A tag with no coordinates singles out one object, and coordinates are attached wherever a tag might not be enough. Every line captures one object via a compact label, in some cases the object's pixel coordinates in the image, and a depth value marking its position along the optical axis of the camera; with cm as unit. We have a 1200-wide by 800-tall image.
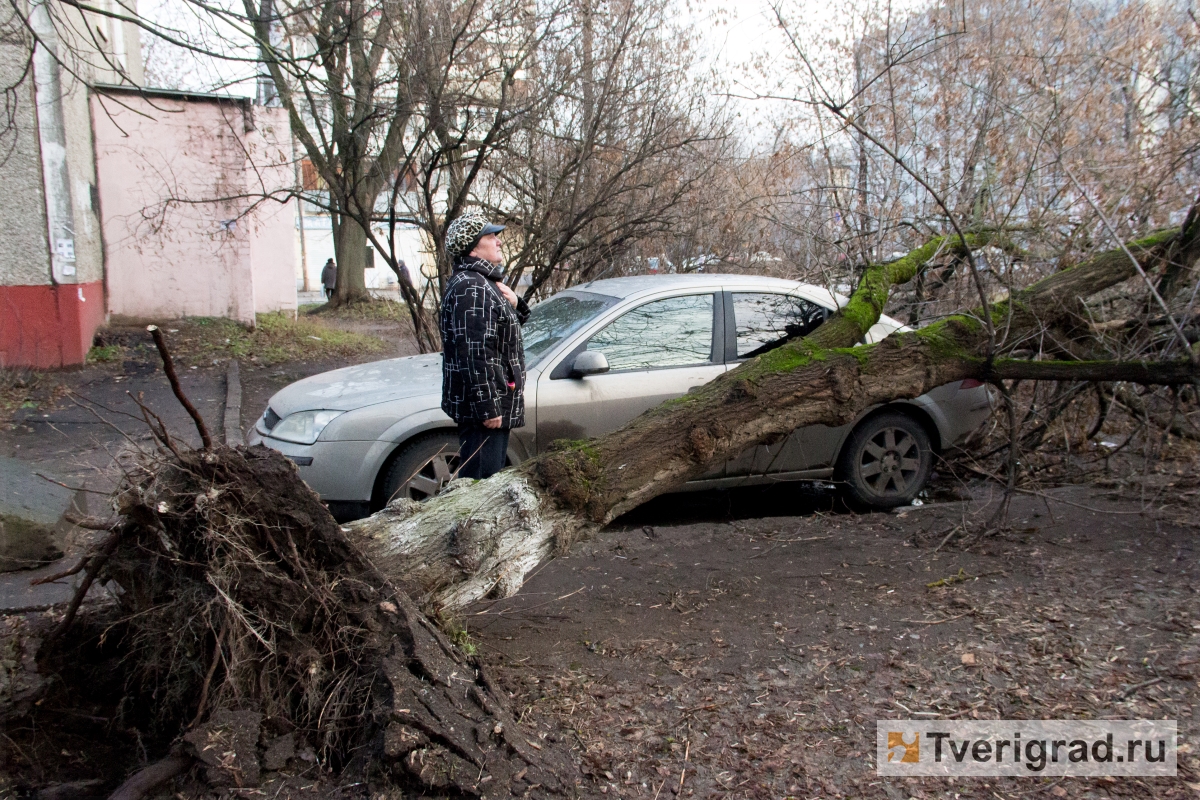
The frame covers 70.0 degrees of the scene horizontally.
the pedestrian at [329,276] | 2364
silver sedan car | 497
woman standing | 438
